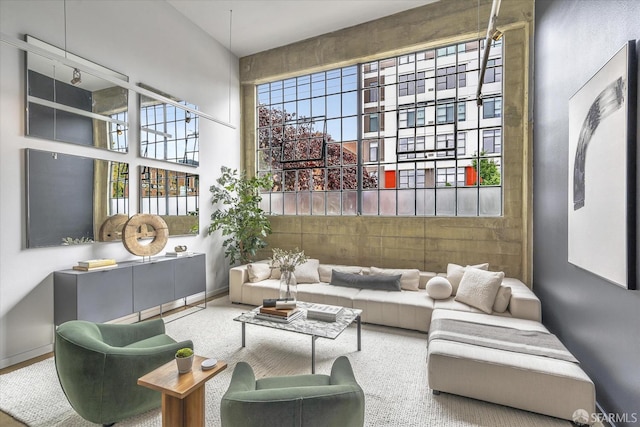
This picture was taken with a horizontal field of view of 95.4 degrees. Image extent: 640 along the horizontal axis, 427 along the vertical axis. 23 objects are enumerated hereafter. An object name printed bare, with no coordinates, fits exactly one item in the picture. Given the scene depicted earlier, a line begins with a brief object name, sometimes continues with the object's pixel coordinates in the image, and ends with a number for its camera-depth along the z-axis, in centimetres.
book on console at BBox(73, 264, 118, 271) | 319
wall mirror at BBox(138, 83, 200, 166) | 417
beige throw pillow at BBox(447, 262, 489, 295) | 388
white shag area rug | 210
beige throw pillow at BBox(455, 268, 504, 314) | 336
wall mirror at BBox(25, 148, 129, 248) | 302
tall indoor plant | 533
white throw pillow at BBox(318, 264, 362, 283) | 464
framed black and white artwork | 176
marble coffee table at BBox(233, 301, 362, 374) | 272
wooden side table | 162
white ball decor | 373
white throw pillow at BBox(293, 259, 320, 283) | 470
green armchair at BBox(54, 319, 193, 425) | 183
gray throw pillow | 418
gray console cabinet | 301
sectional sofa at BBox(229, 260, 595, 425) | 210
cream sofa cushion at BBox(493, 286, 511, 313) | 335
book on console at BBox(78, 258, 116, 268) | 320
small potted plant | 174
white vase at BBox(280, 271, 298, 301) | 338
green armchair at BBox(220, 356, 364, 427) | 135
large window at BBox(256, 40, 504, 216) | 446
